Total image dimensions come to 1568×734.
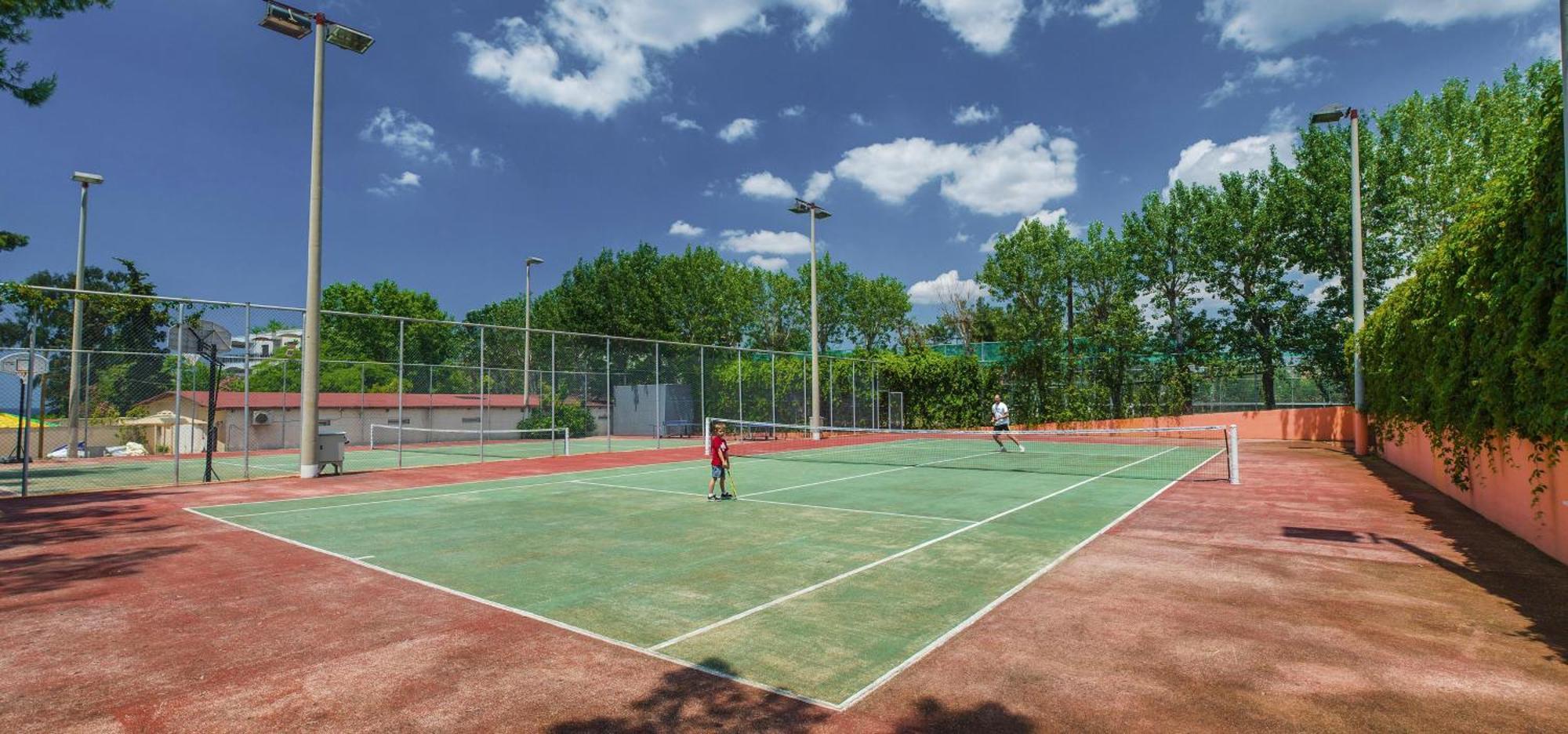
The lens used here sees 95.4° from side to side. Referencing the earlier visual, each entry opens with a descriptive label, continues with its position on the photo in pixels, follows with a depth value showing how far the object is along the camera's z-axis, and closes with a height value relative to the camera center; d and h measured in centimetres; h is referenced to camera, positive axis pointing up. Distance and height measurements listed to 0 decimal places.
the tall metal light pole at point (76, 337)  1817 +170
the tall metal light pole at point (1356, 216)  2006 +510
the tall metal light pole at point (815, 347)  2814 +200
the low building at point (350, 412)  2706 -53
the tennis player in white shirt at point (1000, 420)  2211 -72
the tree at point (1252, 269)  3406 +624
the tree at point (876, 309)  5866 +732
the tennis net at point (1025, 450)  1805 -180
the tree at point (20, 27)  1498 +802
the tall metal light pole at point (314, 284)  1597 +264
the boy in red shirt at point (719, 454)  1228 -96
